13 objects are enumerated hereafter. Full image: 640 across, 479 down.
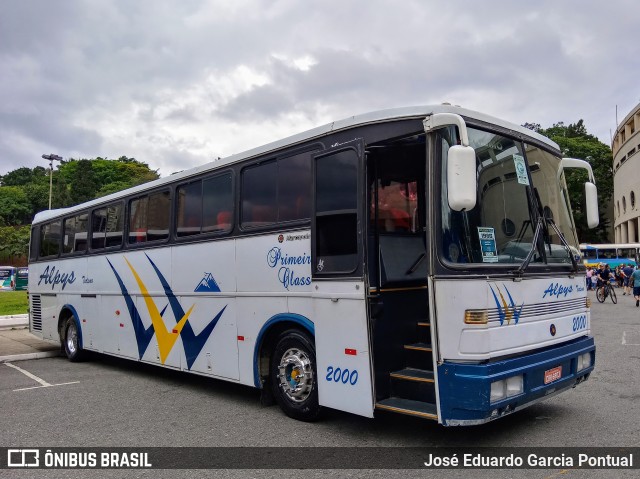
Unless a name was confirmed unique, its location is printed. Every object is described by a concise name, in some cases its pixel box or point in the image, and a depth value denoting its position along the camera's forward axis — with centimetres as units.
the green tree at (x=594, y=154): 6512
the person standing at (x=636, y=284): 2122
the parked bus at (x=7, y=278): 4781
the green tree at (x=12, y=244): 6869
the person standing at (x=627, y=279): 2759
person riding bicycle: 2431
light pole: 3814
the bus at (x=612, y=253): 4562
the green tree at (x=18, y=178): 12706
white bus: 481
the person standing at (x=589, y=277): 3466
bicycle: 2447
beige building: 5572
